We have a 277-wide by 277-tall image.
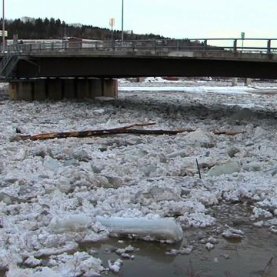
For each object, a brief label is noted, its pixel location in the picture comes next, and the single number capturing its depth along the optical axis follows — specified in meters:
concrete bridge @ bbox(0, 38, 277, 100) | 31.09
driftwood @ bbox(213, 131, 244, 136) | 23.17
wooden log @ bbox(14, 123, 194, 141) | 21.36
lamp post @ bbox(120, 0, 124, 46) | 63.71
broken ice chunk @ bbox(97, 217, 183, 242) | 9.50
